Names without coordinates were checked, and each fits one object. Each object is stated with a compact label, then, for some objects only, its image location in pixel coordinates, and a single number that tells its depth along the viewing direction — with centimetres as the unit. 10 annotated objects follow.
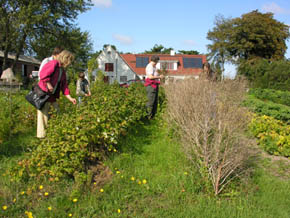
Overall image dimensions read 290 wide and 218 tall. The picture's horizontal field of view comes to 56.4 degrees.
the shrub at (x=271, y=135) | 490
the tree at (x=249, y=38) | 3628
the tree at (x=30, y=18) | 1847
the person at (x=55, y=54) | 416
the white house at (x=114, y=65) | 3903
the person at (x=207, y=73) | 631
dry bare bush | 320
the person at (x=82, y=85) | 764
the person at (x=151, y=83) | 620
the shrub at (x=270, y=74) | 2062
